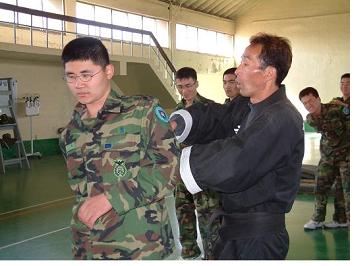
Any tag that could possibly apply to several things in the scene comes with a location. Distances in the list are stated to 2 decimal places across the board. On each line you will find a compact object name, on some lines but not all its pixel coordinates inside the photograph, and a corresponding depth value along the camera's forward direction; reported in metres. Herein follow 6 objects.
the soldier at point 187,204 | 4.40
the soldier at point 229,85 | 4.58
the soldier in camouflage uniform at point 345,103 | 5.13
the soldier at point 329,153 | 5.30
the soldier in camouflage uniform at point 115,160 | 1.83
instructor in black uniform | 1.65
